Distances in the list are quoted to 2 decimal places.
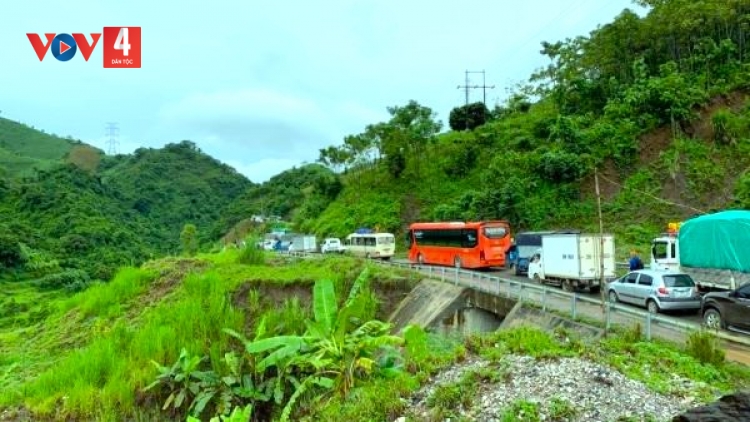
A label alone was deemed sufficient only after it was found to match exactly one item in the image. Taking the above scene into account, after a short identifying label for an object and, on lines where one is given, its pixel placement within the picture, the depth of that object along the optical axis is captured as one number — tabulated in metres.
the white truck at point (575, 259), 22.03
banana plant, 10.84
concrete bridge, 16.77
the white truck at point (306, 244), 54.53
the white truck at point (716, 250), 17.68
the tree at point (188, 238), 64.00
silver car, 16.67
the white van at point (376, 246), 41.09
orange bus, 30.80
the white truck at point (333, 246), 48.18
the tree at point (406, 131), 55.25
